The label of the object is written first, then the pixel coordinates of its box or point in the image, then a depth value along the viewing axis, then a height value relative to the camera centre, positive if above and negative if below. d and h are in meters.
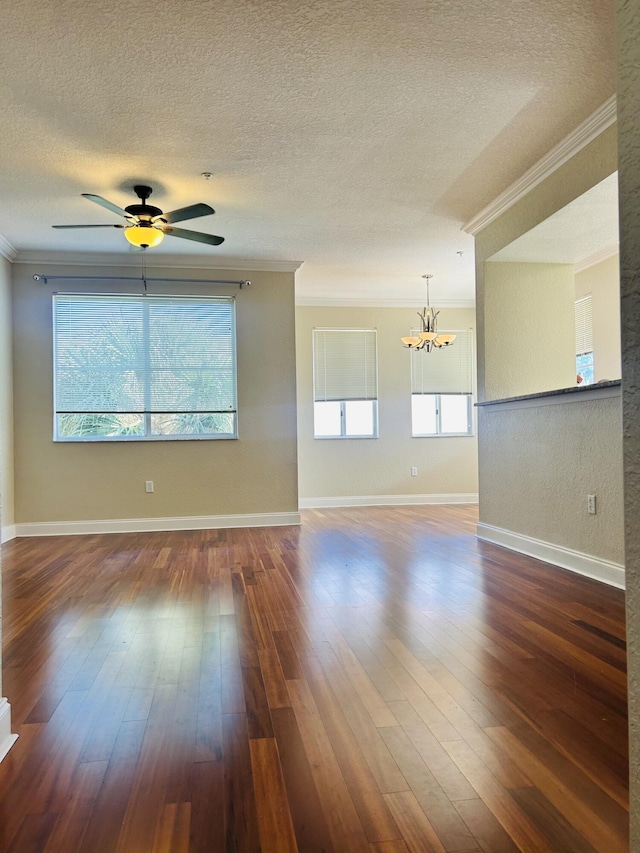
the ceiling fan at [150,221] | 3.67 +1.55
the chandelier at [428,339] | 6.62 +1.19
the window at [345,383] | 7.67 +0.75
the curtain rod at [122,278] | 5.59 +1.71
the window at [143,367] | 5.67 +0.76
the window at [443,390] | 7.89 +0.65
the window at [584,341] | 5.92 +1.03
